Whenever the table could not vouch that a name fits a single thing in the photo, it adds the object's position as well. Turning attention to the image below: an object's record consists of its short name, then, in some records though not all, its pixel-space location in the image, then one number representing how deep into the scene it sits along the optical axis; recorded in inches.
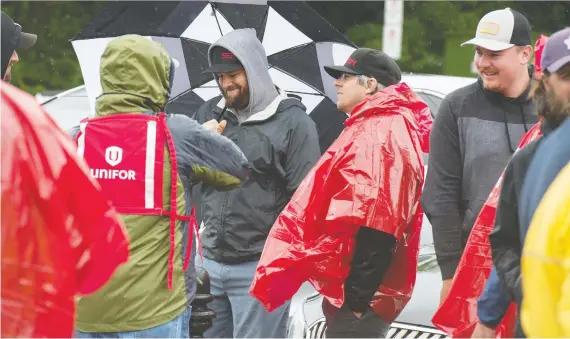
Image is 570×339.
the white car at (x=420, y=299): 474.3
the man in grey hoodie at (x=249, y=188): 495.5
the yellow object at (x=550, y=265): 219.9
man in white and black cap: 414.6
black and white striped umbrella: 553.0
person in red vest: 365.7
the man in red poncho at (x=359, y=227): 413.4
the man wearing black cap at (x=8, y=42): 402.3
